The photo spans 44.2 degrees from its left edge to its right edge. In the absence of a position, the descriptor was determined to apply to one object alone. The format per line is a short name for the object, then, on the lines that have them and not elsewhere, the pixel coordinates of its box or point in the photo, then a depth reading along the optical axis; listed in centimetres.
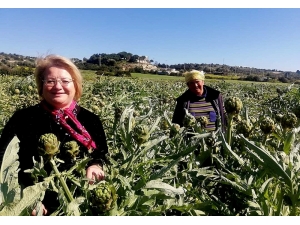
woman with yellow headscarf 241
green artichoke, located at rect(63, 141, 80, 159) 89
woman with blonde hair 119
